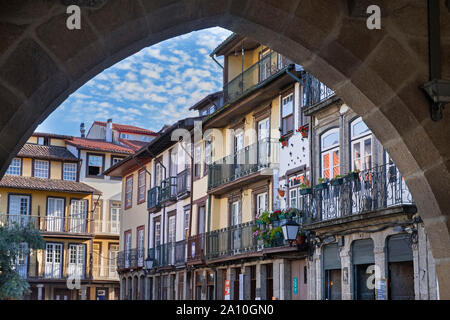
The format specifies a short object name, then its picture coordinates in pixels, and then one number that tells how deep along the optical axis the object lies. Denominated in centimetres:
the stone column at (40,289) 3970
